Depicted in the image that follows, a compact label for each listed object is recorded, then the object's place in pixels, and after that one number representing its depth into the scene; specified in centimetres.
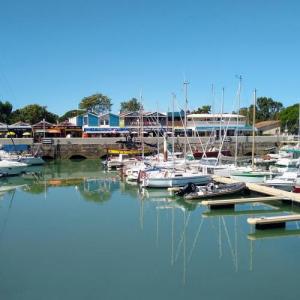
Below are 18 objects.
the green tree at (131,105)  9754
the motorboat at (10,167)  3681
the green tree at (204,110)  9252
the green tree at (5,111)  8705
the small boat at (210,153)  4584
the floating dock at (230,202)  2167
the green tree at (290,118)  8651
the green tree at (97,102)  9445
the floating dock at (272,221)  1779
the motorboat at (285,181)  2499
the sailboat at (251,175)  2764
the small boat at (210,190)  2414
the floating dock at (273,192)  2184
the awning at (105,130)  6390
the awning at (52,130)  6346
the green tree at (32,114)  8463
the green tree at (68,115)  11122
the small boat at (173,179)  2761
